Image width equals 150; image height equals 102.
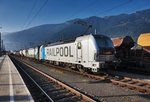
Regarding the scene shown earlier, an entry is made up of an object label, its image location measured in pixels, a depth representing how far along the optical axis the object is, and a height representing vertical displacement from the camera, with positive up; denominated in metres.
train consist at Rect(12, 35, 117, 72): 10.12 +0.06
